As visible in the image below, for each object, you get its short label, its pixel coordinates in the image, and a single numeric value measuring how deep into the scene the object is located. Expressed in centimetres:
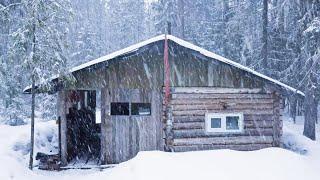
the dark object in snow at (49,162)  1653
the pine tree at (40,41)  1519
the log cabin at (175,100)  1656
